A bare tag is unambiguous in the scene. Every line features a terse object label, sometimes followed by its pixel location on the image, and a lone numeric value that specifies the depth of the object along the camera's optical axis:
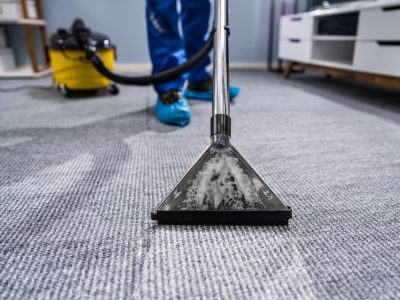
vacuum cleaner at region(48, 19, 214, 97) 1.41
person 1.04
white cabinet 1.29
